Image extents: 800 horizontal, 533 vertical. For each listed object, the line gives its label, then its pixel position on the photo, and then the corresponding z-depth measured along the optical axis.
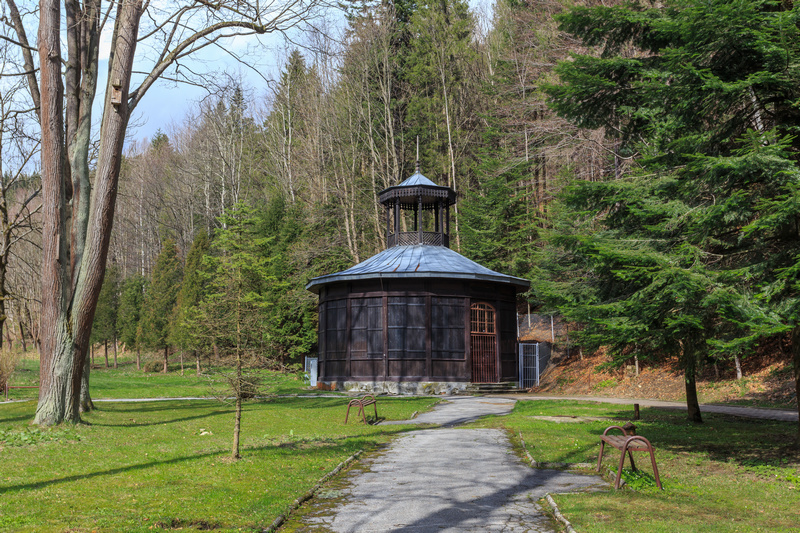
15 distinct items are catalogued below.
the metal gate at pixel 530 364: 27.31
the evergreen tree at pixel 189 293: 36.84
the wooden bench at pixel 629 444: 7.05
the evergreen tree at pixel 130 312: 43.00
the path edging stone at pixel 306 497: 5.78
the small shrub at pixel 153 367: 40.62
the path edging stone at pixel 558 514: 5.56
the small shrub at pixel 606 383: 23.59
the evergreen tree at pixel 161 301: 39.78
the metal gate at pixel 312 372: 28.20
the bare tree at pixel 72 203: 11.88
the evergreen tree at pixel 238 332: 8.93
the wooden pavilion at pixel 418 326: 22.89
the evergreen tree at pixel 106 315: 43.97
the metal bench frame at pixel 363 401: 13.83
